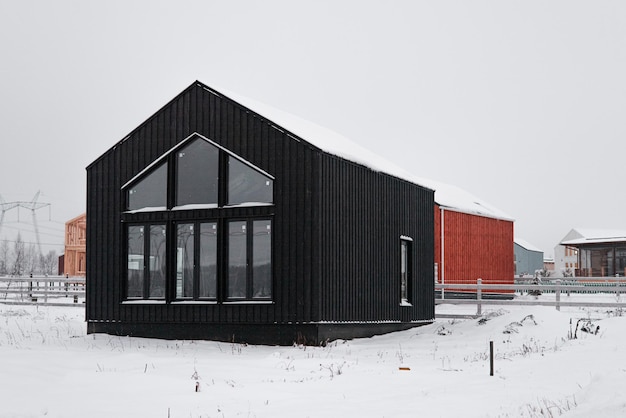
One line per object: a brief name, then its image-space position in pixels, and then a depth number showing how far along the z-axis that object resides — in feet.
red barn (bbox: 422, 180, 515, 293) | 125.18
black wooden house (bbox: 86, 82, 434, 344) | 61.62
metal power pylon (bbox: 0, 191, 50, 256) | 368.81
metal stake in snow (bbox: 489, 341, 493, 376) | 43.93
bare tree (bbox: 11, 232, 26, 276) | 437.91
